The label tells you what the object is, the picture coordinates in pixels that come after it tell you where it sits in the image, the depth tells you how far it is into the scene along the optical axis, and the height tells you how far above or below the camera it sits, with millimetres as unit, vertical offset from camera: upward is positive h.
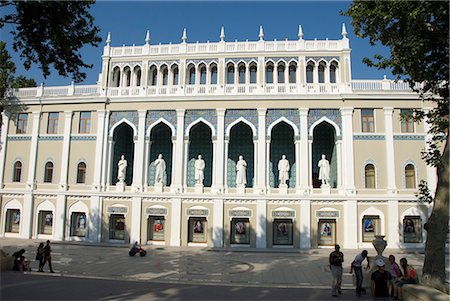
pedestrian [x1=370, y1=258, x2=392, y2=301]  7820 -1625
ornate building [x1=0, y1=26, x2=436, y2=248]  24906 +4142
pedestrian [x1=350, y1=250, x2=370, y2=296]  11453 -1889
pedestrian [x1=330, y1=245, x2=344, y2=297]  11346 -1854
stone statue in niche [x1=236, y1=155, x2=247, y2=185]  25766 +2585
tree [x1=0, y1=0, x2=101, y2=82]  12055 +5996
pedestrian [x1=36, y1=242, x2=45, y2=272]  14922 -2128
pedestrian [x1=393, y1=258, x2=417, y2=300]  10141 -1990
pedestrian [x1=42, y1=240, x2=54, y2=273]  14859 -2040
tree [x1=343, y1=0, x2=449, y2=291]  10633 +5146
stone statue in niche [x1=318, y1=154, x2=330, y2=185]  25297 +2680
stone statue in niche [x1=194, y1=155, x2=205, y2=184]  26094 +2684
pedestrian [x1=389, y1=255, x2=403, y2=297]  10806 -1850
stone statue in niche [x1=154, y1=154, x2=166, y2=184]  26609 +2738
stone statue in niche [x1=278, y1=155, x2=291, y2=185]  25656 +2734
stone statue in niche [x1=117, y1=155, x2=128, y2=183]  26953 +2725
